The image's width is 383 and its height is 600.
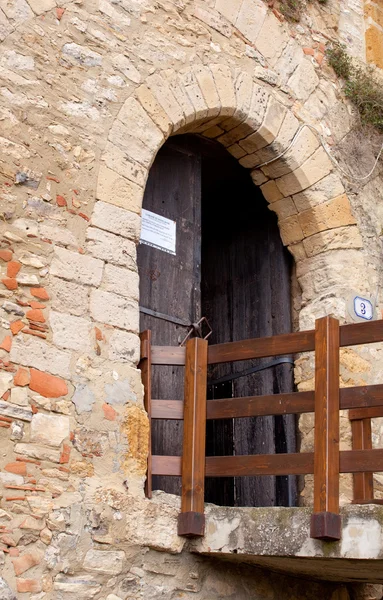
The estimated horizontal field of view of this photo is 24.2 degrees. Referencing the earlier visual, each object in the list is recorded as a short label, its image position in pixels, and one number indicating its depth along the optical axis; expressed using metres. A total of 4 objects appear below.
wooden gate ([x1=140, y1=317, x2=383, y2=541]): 3.93
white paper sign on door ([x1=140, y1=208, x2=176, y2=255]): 5.17
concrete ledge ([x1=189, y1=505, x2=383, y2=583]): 3.84
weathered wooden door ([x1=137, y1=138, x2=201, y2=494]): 4.91
